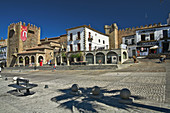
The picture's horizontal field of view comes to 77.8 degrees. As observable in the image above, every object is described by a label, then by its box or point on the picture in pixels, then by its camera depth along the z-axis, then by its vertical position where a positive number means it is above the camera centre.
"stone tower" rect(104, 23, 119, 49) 35.45 +8.05
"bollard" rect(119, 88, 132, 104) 3.61 -1.32
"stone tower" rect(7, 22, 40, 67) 33.97 +6.69
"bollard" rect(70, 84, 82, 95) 4.75 -1.39
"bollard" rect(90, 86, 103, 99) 4.17 -1.36
